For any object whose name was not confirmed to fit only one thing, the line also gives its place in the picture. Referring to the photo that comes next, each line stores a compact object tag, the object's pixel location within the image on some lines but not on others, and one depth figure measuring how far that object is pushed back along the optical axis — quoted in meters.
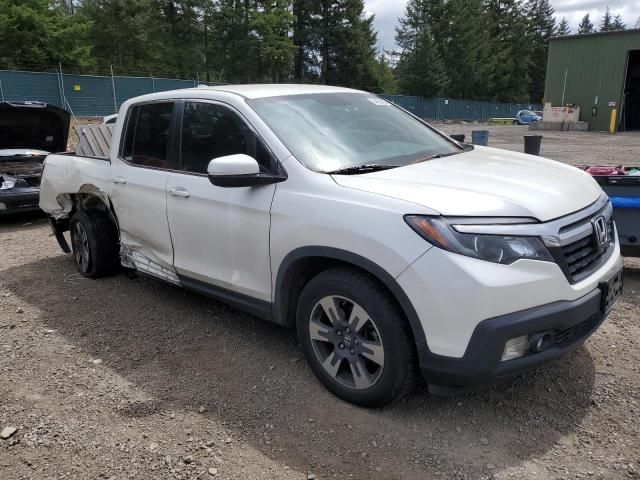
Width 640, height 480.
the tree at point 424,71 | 57.12
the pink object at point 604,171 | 4.82
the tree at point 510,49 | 72.12
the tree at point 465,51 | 63.47
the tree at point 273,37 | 48.66
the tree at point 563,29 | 91.38
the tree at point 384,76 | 57.59
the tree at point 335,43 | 53.88
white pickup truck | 2.47
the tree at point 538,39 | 76.94
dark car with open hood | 7.86
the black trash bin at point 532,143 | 10.16
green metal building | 28.94
